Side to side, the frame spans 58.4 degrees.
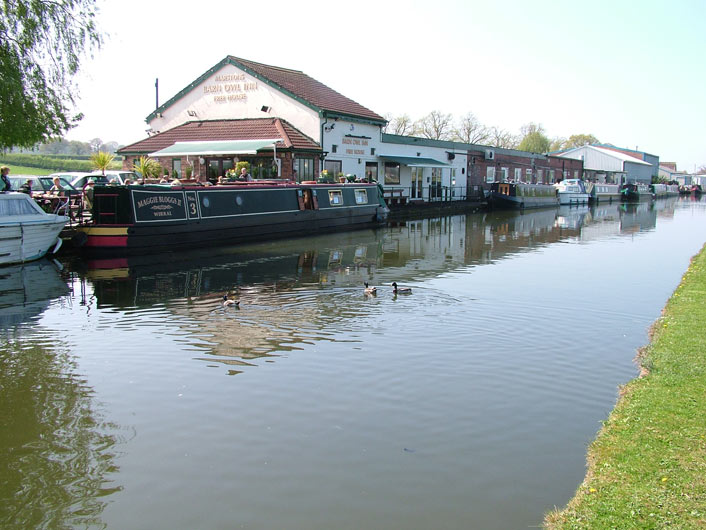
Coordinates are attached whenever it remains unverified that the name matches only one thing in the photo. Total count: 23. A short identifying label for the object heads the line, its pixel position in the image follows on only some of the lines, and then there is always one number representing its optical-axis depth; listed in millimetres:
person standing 17438
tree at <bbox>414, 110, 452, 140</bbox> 76625
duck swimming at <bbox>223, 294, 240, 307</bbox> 10922
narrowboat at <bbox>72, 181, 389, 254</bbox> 17766
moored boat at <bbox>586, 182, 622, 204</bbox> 56750
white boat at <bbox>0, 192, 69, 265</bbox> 15367
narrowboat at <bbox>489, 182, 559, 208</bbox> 43094
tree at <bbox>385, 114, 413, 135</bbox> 75062
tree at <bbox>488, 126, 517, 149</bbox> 88050
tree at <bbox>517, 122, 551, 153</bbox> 91812
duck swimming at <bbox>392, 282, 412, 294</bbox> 12094
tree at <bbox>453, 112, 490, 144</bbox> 79562
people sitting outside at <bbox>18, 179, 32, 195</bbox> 18844
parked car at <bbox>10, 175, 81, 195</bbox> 22388
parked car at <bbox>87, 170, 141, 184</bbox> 24473
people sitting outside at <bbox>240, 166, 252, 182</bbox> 22922
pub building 28703
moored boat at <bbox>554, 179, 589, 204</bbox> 50719
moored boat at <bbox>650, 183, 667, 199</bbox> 74688
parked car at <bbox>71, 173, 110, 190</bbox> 24094
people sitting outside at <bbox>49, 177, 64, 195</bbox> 19492
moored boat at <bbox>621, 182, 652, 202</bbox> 63812
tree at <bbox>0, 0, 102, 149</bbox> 16016
